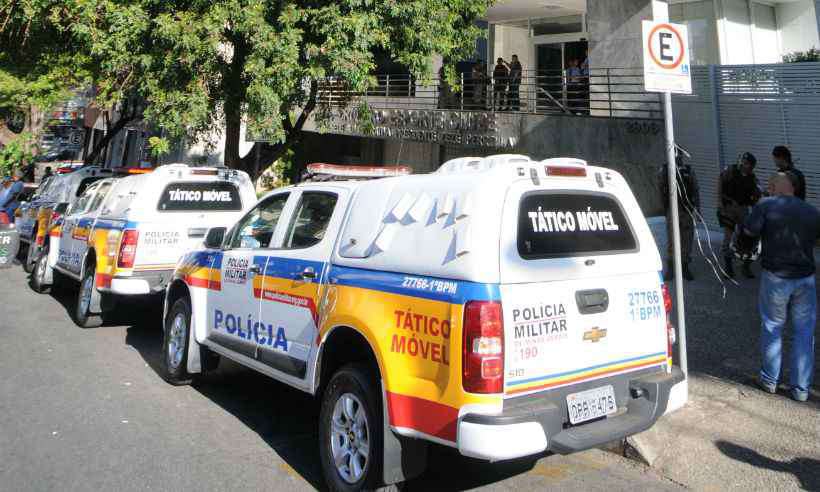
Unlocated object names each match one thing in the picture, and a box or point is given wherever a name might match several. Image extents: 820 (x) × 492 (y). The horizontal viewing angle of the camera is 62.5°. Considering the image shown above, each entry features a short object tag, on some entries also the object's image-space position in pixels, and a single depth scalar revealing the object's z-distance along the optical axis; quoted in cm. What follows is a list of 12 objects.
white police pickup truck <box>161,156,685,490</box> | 352
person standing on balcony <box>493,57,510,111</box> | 1694
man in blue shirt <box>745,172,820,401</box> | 562
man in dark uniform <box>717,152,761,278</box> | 958
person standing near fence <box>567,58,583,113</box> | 1691
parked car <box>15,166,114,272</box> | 1253
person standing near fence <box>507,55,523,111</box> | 1692
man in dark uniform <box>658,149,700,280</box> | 934
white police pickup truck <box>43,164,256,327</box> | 812
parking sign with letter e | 529
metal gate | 1157
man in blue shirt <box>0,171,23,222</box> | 1527
